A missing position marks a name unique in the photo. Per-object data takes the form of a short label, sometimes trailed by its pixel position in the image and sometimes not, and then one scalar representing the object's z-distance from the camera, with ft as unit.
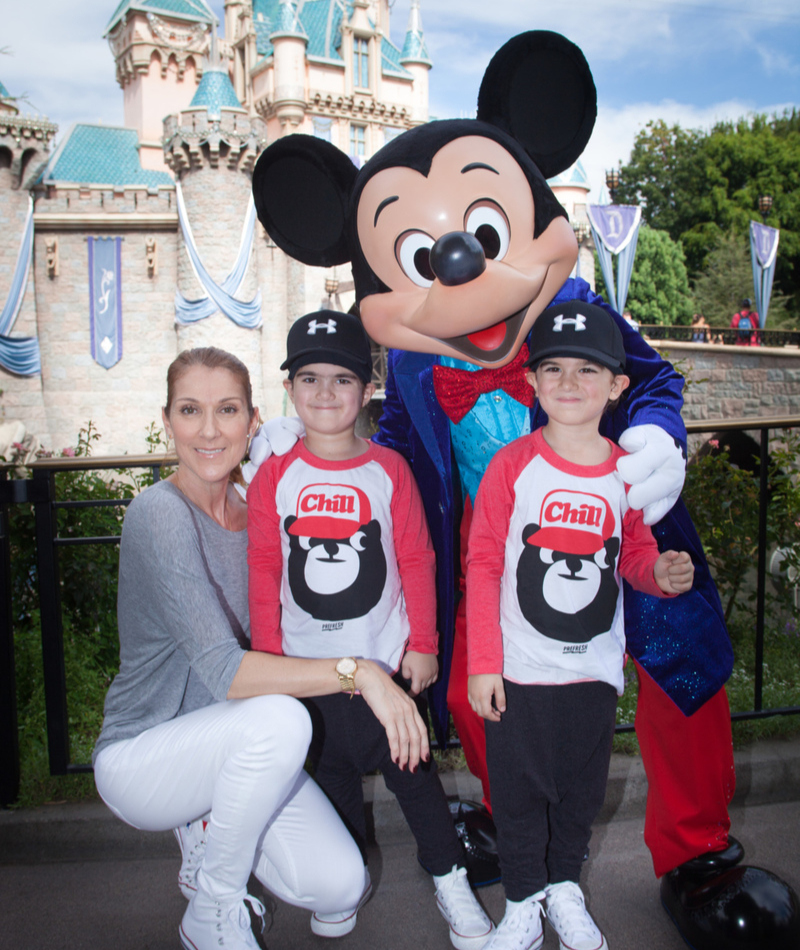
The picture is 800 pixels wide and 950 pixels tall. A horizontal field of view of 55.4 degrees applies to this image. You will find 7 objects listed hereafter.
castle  54.24
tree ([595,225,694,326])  90.07
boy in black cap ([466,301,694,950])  5.13
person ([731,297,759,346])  60.90
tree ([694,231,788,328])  84.07
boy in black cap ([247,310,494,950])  5.49
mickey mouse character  5.24
